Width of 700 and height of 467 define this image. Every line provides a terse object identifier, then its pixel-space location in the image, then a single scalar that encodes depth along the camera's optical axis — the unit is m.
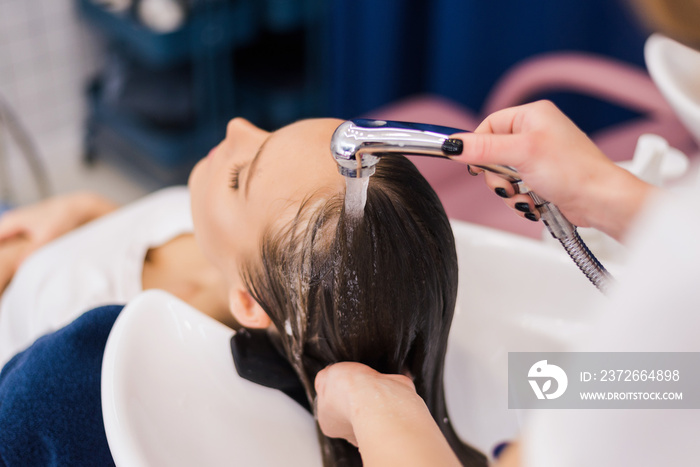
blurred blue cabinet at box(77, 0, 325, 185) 1.94
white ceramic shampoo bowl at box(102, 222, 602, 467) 0.65
